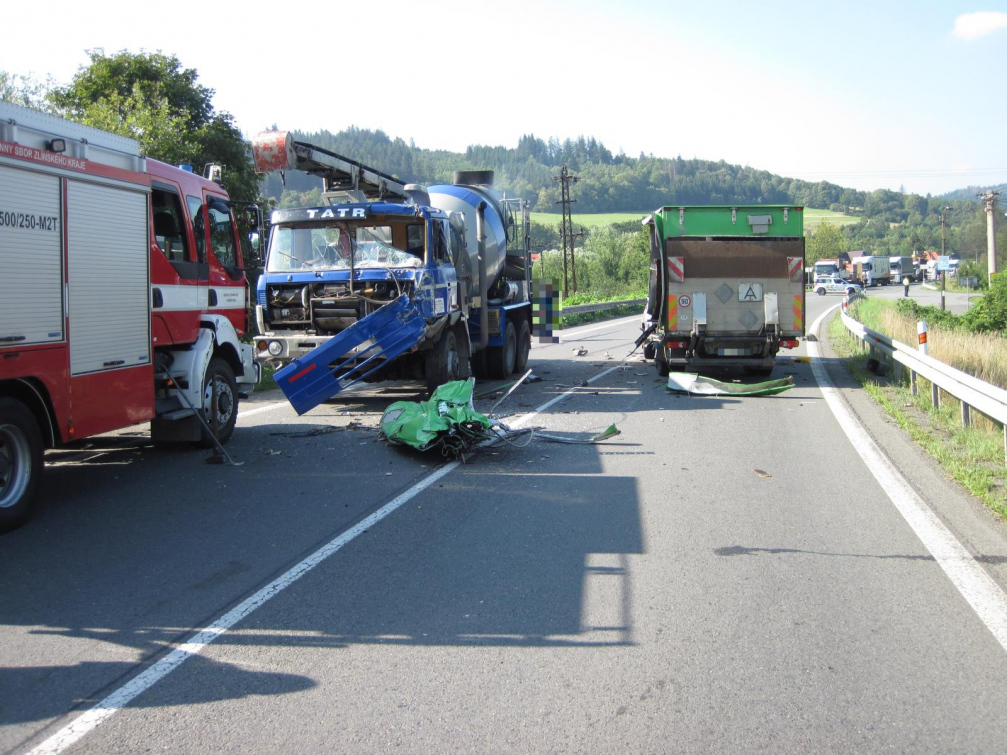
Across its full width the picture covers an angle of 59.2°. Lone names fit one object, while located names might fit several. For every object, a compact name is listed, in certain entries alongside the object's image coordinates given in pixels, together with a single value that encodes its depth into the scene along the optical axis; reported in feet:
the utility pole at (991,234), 153.48
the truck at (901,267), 325.62
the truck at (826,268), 271.80
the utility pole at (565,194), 169.89
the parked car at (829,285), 248.93
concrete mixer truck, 34.60
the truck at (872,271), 309.63
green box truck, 47.75
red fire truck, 20.62
